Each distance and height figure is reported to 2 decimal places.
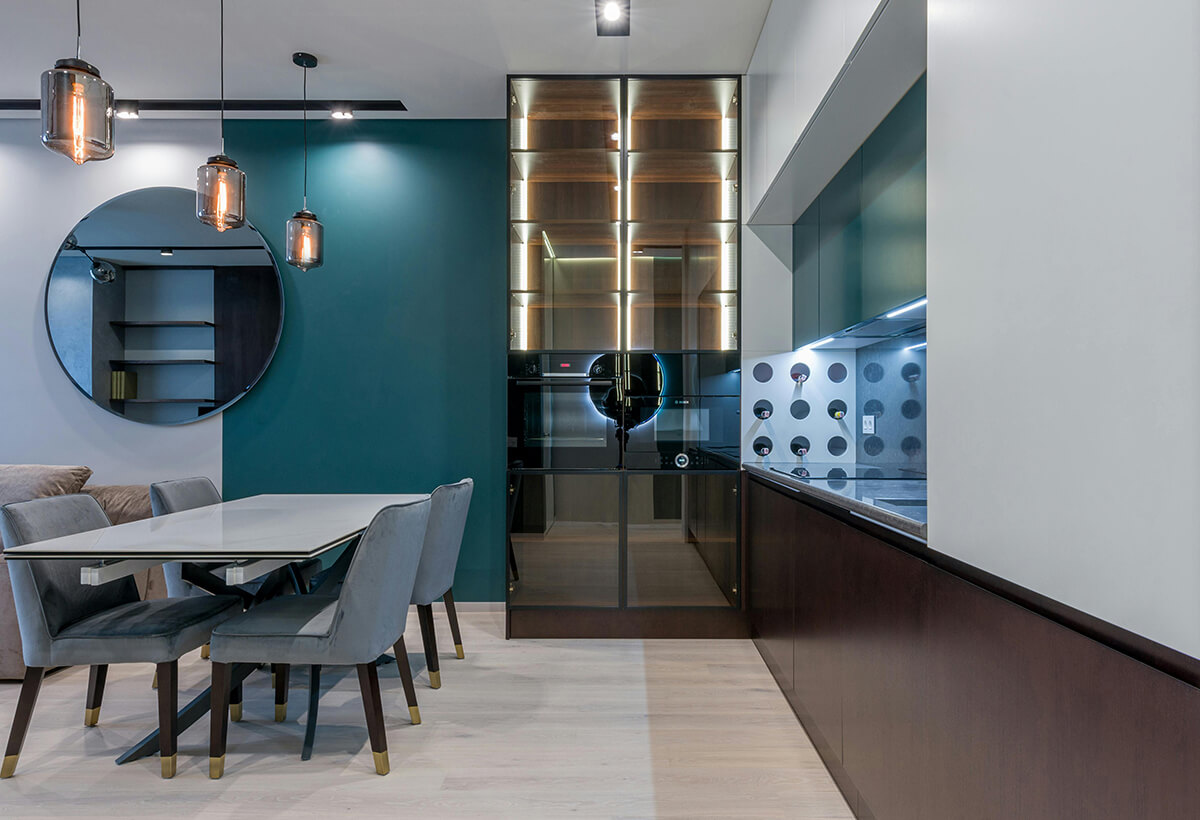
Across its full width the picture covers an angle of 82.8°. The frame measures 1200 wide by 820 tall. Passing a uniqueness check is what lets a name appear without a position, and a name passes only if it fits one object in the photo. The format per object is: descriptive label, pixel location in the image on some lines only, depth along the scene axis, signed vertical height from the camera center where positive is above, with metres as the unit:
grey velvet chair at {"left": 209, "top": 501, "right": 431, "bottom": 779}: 2.04 -0.69
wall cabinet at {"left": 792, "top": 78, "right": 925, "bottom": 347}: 1.96 +0.61
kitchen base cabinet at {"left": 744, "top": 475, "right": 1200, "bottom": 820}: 0.79 -0.47
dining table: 1.93 -0.42
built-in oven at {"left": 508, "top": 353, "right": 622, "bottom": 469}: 3.54 -0.02
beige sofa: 2.73 -0.47
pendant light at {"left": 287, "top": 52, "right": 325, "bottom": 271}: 2.99 +0.74
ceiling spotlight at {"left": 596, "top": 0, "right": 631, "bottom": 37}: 2.86 +1.69
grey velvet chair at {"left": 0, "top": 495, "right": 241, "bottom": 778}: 2.05 -0.69
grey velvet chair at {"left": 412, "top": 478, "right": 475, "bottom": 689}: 2.71 -0.60
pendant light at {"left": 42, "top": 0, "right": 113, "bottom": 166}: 1.80 +0.80
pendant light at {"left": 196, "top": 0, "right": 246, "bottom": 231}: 2.42 +0.77
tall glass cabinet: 3.47 +0.27
